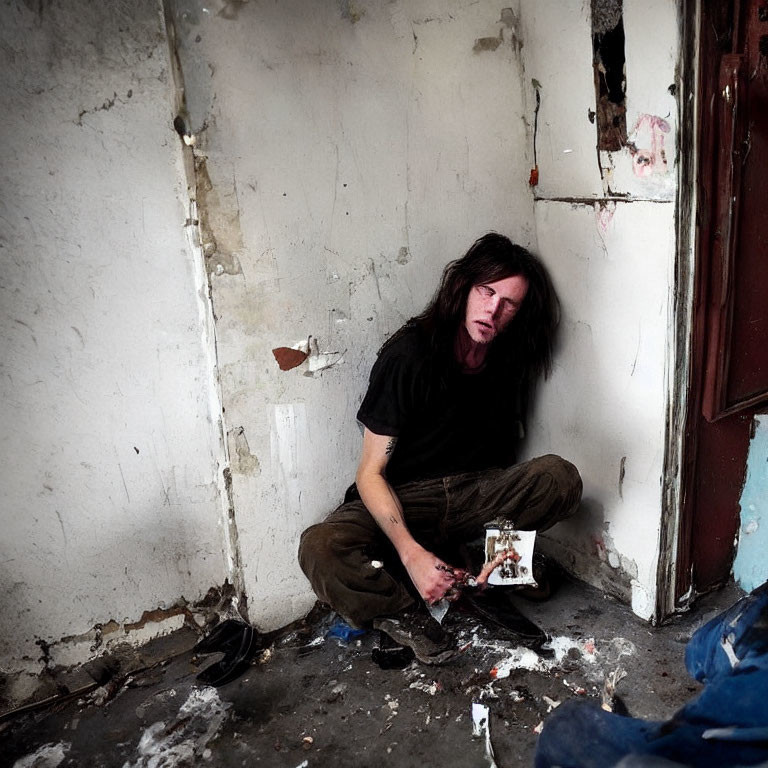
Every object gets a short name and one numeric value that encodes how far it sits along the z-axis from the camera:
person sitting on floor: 2.44
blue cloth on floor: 1.07
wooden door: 2.00
